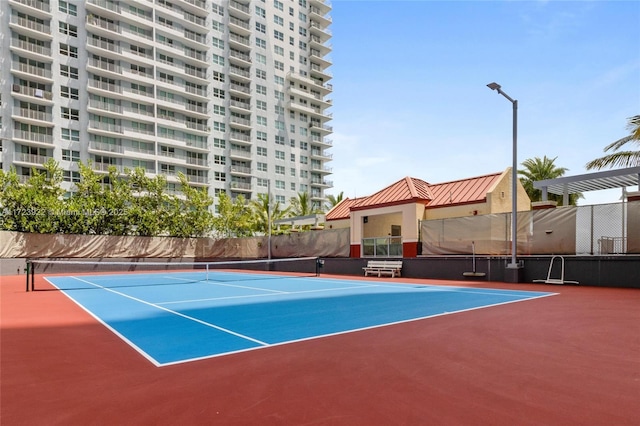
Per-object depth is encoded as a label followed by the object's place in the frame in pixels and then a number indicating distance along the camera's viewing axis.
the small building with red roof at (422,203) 23.64
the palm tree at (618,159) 23.61
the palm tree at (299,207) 55.38
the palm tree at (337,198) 63.84
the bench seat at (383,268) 23.31
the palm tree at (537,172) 43.69
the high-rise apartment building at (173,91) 51.12
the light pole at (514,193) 17.03
